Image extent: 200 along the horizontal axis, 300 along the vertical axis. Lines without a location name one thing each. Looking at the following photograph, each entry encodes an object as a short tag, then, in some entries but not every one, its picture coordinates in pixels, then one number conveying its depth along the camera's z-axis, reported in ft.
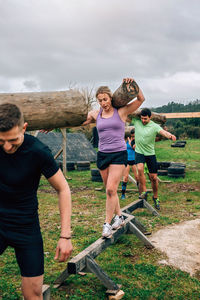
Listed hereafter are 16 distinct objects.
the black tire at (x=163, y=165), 45.39
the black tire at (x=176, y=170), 40.22
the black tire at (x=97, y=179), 40.03
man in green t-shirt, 23.86
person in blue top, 29.86
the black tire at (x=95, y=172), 40.11
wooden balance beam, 11.26
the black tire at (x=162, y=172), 42.55
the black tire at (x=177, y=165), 42.80
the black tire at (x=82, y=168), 51.24
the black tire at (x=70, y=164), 51.49
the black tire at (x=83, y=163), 51.19
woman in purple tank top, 14.34
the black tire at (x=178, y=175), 40.03
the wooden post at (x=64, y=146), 40.20
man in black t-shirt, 7.46
